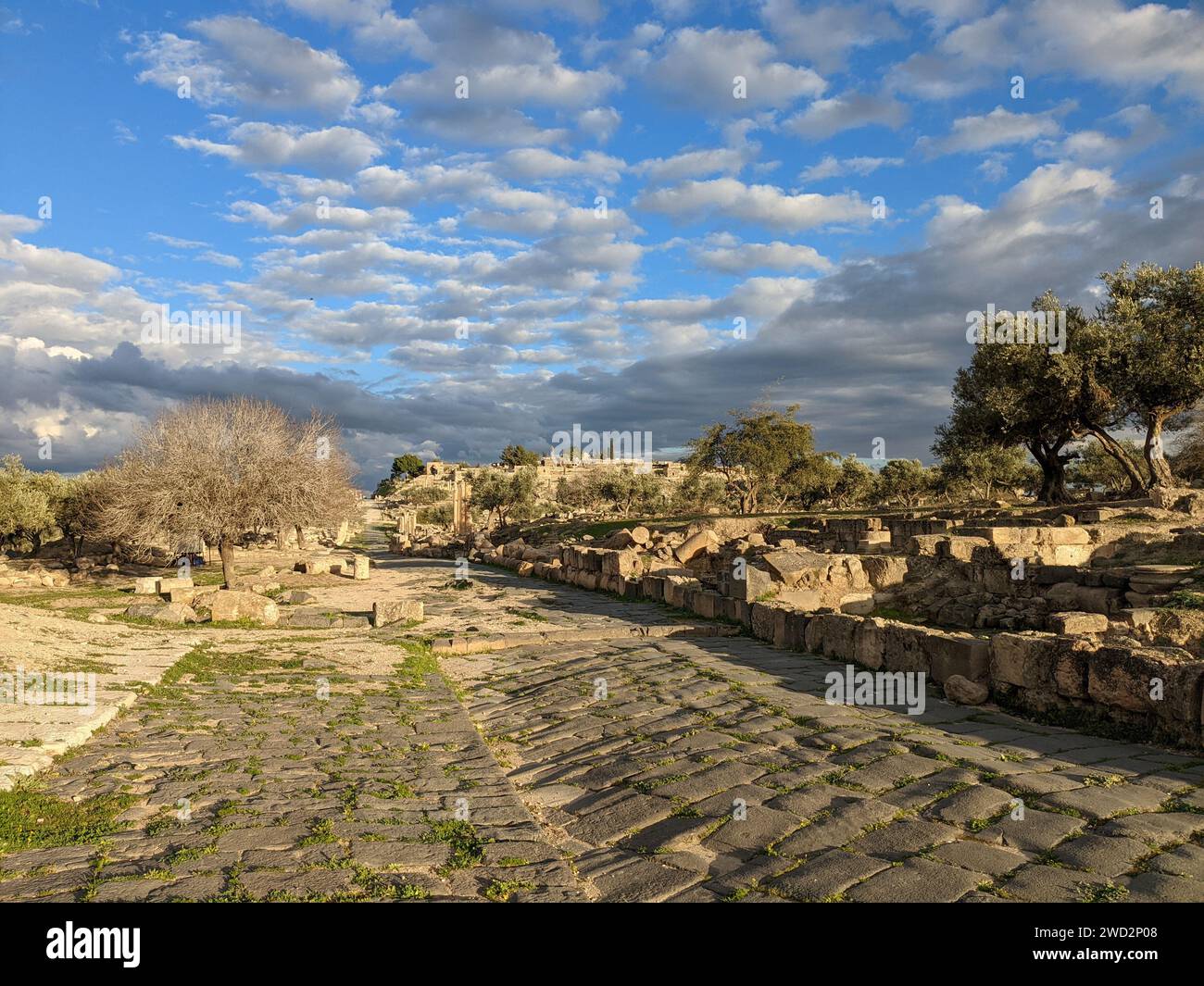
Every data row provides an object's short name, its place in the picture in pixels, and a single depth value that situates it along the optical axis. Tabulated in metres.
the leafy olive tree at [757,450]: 43.94
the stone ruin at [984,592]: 7.22
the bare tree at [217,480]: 22.27
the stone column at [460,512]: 55.71
